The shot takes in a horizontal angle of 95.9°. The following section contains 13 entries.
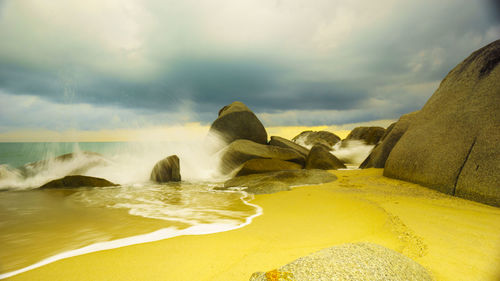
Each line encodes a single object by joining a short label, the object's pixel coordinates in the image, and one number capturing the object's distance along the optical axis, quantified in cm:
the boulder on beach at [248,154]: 848
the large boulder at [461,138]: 311
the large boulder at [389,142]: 677
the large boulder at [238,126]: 1122
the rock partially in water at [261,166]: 708
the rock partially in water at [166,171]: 747
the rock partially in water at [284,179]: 521
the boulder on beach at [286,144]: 1030
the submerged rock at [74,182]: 602
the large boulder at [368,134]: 1367
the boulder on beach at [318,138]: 2103
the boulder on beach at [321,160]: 815
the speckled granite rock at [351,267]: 110
